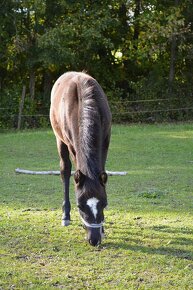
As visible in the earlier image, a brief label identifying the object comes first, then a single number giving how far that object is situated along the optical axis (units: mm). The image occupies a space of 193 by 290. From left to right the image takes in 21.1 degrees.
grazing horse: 5301
